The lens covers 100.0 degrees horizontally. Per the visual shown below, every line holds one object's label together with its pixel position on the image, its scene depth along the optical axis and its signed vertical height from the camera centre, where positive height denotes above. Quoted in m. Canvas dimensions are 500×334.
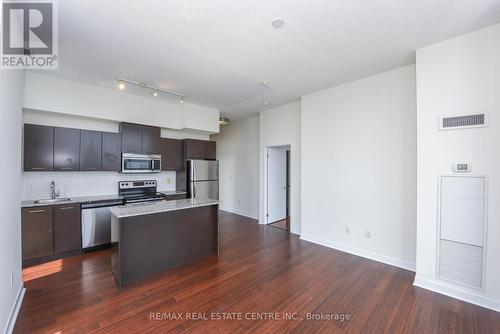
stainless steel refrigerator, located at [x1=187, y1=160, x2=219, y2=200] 5.11 -0.31
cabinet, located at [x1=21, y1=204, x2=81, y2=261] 3.12 -1.01
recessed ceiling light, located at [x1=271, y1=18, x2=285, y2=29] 2.15 +1.50
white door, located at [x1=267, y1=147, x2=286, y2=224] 5.58 -0.47
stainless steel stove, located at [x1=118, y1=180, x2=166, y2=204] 4.25 -0.55
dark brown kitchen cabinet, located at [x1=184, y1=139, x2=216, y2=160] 5.20 +0.45
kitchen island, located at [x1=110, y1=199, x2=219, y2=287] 2.64 -0.99
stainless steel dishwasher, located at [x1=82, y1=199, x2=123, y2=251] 3.60 -1.03
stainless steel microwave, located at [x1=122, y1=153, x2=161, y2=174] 4.28 +0.07
